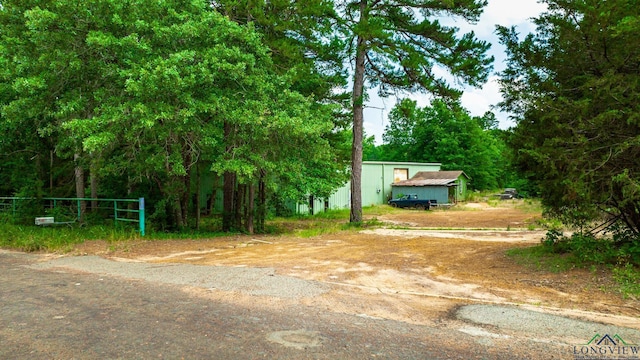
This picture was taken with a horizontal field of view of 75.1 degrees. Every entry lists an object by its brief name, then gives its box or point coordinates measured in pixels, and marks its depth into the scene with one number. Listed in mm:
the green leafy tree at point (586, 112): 6387
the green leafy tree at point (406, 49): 15328
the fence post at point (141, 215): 12156
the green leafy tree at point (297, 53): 13531
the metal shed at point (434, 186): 30761
